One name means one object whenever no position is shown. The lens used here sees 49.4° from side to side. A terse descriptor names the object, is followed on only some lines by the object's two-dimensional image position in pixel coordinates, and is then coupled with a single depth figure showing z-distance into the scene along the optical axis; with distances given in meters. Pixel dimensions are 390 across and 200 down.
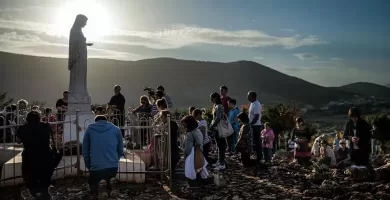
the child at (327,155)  11.87
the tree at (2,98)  28.42
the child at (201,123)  9.27
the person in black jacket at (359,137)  9.16
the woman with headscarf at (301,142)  11.03
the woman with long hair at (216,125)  10.52
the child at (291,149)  13.85
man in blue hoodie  6.72
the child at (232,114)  12.29
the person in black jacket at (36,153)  6.63
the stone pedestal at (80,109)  11.95
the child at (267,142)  11.45
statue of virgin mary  12.41
